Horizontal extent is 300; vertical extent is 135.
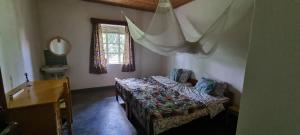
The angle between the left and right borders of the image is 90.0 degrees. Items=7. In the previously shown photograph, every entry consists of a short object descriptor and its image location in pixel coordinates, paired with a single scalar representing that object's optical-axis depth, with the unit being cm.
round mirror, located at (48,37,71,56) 378
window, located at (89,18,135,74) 414
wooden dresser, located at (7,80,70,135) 146
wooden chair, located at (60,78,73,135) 197
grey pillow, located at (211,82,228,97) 285
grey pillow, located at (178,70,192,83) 377
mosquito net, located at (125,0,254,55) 276
